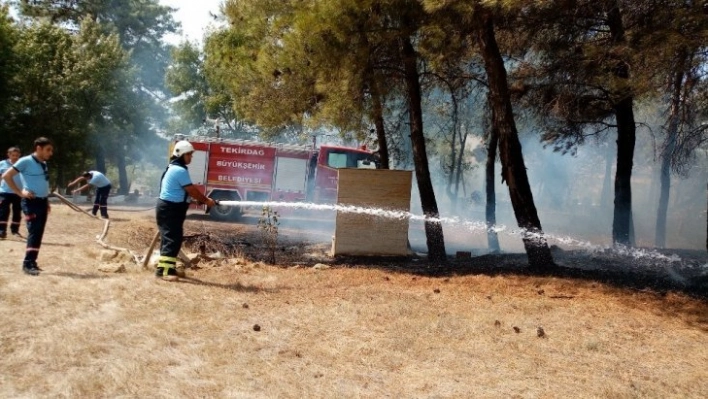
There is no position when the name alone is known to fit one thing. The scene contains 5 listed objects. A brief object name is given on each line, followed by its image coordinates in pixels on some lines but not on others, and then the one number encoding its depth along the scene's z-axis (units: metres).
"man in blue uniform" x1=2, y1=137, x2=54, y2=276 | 6.29
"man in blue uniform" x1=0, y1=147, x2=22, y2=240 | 8.95
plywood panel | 9.54
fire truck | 17.20
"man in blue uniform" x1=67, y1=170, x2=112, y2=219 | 13.04
